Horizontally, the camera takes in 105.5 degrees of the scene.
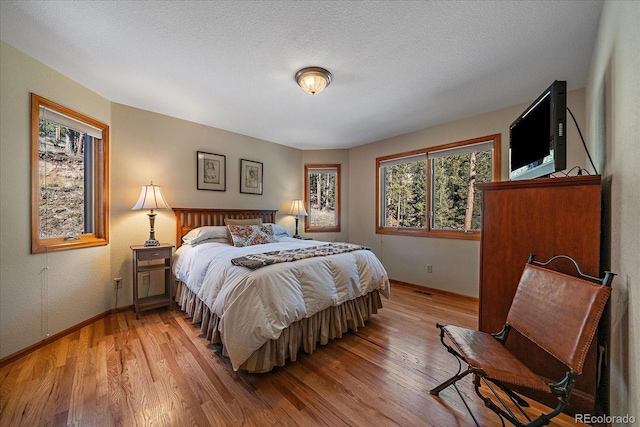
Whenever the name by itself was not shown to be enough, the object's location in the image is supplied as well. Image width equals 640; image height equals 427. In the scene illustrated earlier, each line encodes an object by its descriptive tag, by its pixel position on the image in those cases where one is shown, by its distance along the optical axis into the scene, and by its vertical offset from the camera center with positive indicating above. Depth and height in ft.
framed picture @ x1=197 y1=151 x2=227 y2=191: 11.76 +1.94
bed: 5.62 -2.28
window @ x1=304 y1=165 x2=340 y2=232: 16.10 +1.10
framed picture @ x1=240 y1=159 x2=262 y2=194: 13.24 +1.91
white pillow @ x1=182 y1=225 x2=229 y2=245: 10.14 -1.04
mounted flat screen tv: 4.69 +1.72
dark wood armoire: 4.31 -0.60
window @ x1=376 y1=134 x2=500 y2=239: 10.81 +1.31
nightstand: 8.96 -2.25
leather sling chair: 3.38 -1.90
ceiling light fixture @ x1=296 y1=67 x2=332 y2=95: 7.03 +3.97
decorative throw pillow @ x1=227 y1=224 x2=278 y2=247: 10.21 -1.06
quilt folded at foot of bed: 6.36 -1.32
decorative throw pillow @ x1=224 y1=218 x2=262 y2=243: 10.86 -0.53
